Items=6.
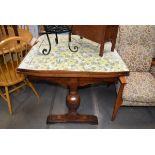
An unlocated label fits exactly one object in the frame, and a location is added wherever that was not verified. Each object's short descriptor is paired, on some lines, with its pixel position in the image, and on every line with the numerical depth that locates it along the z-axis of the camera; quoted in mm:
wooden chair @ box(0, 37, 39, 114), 1730
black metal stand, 1536
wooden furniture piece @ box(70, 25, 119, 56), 1484
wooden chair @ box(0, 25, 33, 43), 2038
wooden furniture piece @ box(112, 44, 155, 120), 1758
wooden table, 1411
